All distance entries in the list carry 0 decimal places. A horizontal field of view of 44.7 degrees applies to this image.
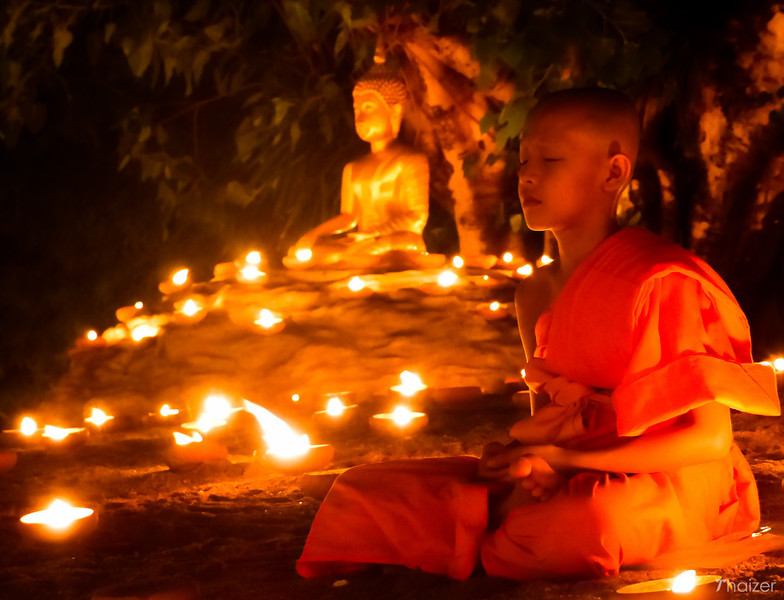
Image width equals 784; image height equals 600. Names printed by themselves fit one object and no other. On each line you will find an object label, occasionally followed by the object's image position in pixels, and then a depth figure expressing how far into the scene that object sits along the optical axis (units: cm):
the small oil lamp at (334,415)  462
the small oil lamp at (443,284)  611
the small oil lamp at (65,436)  441
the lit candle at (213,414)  451
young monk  198
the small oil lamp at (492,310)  586
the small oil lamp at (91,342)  625
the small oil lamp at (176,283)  685
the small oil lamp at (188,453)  382
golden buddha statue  685
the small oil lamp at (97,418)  493
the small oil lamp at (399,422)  424
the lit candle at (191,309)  608
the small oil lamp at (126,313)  651
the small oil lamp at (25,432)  473
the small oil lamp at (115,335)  625
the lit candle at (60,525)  281
